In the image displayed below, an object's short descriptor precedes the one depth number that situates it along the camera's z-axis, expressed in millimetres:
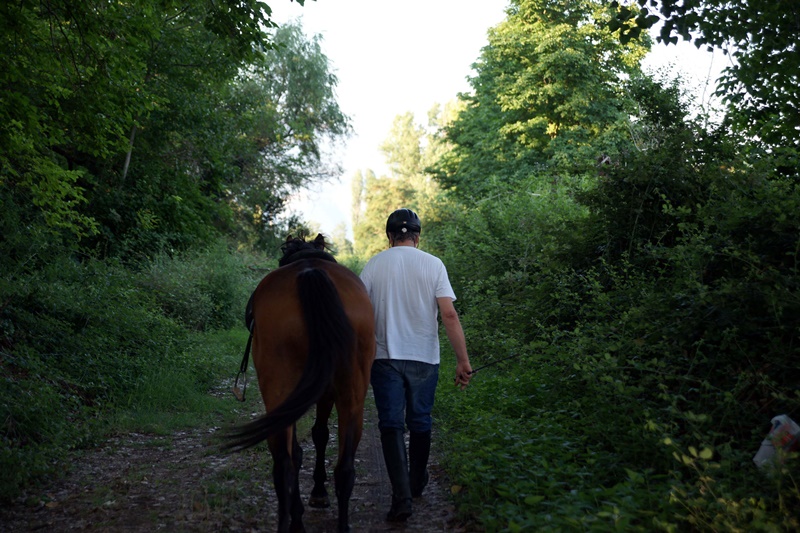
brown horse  4395
